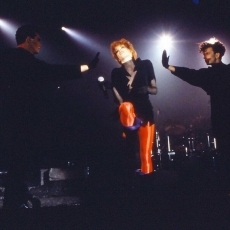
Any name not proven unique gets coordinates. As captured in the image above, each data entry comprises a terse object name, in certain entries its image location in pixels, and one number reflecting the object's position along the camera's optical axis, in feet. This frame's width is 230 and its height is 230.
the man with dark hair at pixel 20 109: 9.63
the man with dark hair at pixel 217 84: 11.18
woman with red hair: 11.53
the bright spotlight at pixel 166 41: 36.60
